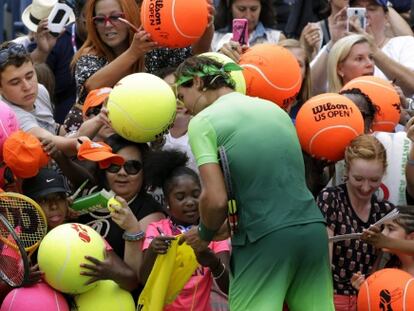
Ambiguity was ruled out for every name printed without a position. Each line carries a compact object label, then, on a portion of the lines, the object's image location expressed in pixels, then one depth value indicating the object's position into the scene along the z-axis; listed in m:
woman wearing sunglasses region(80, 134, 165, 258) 13.80
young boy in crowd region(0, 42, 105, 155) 14.09
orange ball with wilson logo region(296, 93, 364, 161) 13.93
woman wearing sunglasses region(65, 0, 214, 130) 14.92
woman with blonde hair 15.82
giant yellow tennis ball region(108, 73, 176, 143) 13.40
